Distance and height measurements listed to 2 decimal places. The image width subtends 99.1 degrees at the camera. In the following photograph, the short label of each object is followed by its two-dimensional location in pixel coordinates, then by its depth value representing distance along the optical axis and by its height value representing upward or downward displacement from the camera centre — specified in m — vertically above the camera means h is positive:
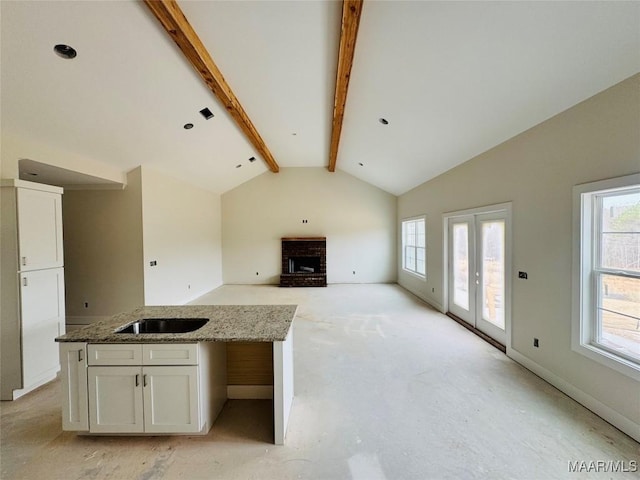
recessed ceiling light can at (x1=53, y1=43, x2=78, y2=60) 2.34 +1.65
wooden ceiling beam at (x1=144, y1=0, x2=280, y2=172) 2.34 +1.94
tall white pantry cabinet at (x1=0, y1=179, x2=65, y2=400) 2.61 -0.48
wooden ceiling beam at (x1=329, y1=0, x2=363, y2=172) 2.31 +1.92
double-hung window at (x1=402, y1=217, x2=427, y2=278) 6.62 -0.28
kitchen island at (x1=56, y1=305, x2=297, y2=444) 1.91 -1.00
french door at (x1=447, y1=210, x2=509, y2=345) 3.61 -0.54
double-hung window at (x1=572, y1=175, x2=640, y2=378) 2.08 -0.33
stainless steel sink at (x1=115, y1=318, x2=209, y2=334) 2.28 -0.73
